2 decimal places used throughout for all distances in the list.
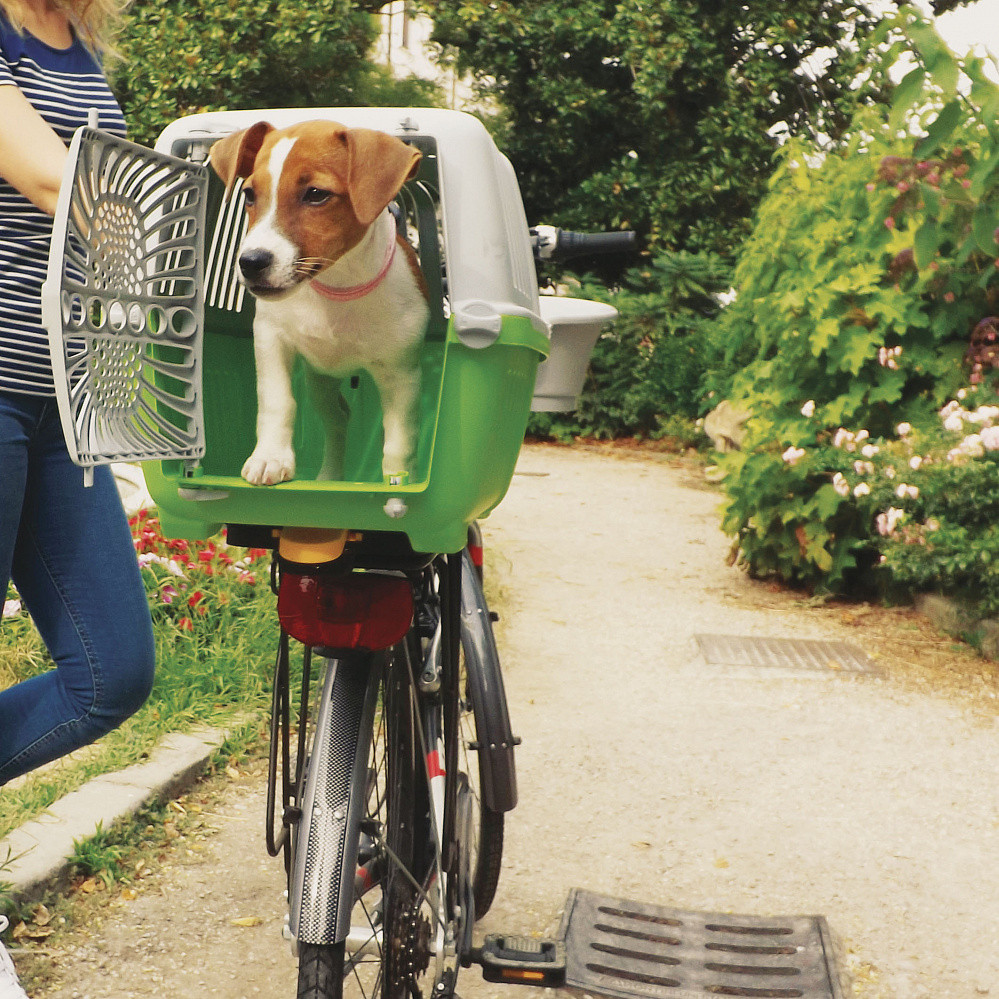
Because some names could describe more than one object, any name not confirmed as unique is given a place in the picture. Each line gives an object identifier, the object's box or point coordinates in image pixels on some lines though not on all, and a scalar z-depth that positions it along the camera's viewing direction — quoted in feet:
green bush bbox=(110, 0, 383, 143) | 36.17
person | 5.93
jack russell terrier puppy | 4.59
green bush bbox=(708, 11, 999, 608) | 17.52
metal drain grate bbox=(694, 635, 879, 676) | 16.83
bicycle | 4.64
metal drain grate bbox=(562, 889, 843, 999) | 8.47
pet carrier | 4.44
